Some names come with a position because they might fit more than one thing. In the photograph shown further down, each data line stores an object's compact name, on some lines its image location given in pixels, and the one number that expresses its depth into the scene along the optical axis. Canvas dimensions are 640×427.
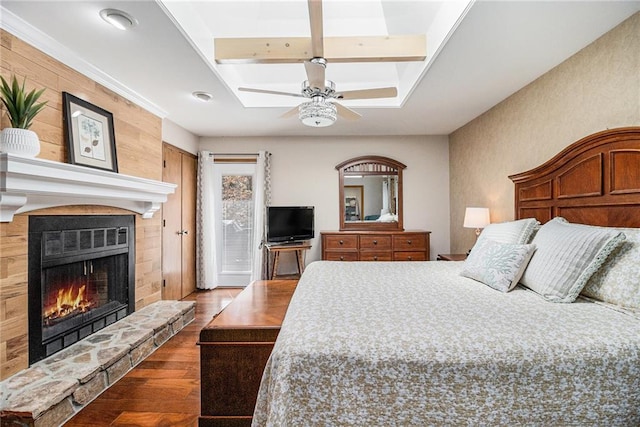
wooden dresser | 4.53
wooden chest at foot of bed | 1.62
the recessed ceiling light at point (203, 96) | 3.16
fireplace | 2.14
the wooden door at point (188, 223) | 4.57
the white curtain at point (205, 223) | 4.85
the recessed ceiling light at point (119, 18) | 1.87
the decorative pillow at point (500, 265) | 1.88
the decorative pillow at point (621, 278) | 1.46
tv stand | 4.51
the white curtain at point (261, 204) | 4.87
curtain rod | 4.97
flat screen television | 4.66
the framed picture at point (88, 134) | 2.40
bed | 1.10
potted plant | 1.79
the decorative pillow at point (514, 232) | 2.22
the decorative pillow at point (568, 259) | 1.59
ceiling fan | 2.32
